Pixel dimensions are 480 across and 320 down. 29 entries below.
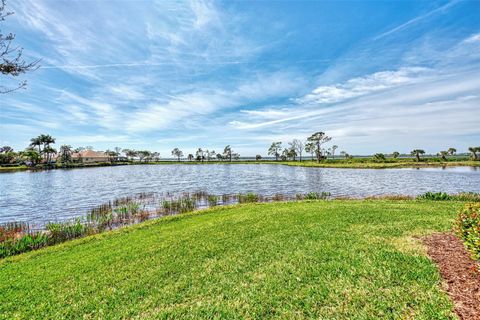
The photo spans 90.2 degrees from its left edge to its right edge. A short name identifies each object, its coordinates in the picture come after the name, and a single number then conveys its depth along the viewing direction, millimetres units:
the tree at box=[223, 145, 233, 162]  164825
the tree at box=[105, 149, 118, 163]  142750
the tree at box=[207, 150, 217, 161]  171500
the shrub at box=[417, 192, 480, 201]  18359
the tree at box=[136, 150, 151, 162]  171050
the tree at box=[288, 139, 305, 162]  132625
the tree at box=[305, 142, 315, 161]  109950
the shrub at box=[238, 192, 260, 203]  23656
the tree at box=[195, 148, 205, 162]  170875
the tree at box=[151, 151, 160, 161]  183050
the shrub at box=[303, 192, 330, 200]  23031
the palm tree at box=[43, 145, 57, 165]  106875
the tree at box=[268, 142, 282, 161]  147500
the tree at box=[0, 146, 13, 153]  120994
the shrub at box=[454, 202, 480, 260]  4723
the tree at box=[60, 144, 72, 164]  111850
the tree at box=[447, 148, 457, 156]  103088
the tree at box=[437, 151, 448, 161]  95050
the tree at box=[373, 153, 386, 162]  90725
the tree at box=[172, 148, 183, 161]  184512
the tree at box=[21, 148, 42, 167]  94812
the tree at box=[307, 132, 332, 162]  103938
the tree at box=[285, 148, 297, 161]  140500
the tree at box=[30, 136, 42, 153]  105500
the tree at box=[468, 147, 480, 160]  89425
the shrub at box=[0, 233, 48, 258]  11098
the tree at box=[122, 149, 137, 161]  168750
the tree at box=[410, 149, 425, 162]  92375
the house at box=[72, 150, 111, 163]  124438
